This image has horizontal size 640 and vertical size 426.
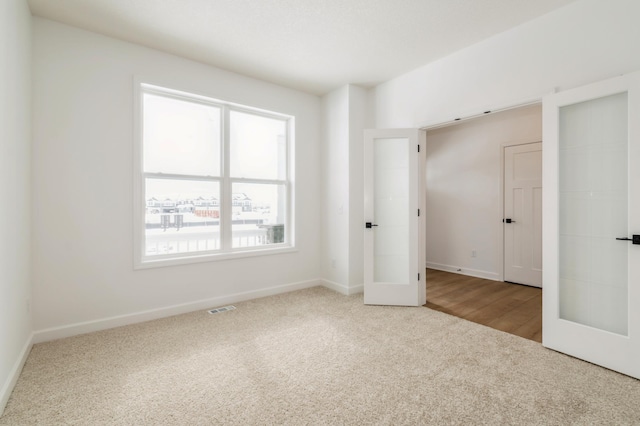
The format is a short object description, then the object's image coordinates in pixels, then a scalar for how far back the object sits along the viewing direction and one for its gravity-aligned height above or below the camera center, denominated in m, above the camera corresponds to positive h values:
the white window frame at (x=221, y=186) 3.15 +0.32
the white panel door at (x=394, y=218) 3.64 -0.08
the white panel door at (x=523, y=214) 4.53 -0.05
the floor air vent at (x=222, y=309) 3.44 -1.14
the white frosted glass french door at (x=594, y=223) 2.13 -0.10
